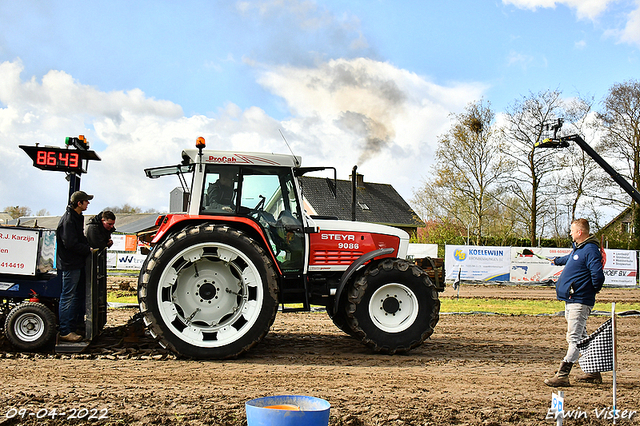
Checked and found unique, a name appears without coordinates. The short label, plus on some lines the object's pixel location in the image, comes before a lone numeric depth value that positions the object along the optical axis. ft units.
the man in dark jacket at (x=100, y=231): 22.48
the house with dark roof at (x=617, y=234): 106.22
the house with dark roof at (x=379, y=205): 138.10
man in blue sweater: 17.26
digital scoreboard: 20.47
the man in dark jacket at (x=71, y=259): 20.62
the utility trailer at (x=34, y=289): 20.79
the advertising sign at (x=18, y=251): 20.98
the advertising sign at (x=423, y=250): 78.43
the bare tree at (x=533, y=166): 98.02
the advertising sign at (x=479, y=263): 72.18
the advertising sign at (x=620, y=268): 76.59
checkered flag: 16.31
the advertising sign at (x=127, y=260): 77.82
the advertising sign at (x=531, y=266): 72.74
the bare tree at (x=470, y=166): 97.66
